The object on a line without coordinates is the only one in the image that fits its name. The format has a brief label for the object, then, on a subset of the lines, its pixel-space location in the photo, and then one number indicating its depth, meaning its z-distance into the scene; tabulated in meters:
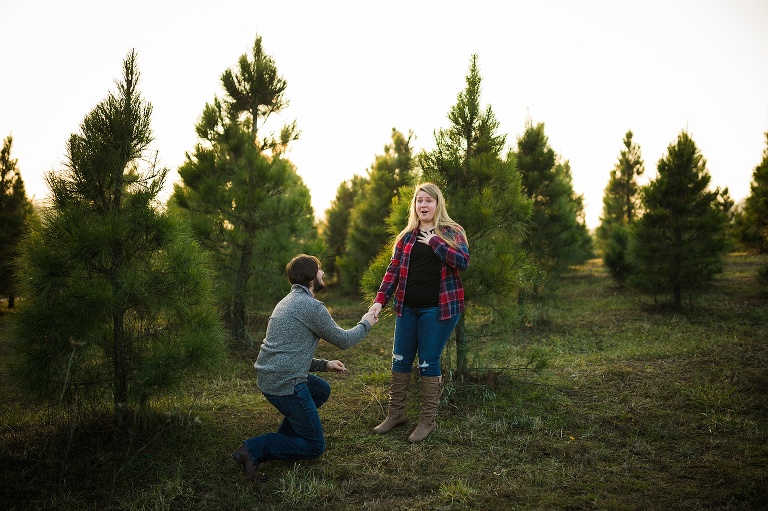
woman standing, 4.06
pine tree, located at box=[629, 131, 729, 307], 10.19
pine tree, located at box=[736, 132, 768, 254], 11.30
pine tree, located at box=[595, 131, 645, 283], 22.28
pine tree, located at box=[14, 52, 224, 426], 3.49
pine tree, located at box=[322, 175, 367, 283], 16.81
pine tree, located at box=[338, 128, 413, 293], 14.09
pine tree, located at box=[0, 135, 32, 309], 11.20
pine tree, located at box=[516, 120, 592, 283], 11.70
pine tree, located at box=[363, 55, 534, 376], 5.14
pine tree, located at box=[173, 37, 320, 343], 7.60
